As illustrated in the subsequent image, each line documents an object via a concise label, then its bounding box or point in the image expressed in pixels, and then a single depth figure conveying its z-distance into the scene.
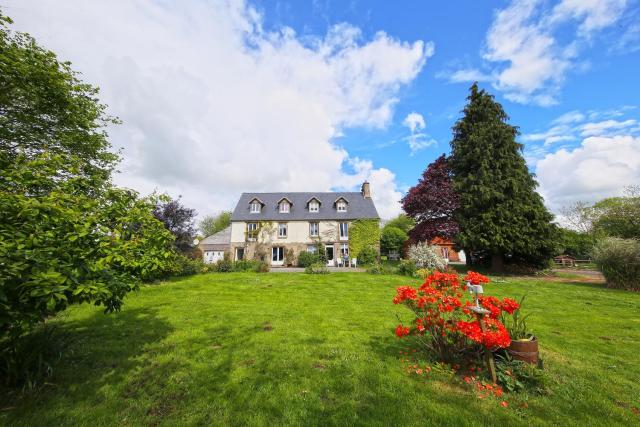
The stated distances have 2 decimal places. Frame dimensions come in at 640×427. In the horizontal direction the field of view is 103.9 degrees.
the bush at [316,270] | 19.61
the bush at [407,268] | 18.14
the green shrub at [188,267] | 16.72
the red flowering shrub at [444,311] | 4.53
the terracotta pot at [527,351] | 4.41
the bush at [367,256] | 28.08
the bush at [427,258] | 19.06
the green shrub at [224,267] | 20.47
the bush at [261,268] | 20.28
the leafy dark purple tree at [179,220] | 20.10
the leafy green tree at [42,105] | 11.95
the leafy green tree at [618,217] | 30.97
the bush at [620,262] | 14.09
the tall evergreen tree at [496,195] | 19.83
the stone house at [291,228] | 29.28
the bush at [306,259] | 27.05
